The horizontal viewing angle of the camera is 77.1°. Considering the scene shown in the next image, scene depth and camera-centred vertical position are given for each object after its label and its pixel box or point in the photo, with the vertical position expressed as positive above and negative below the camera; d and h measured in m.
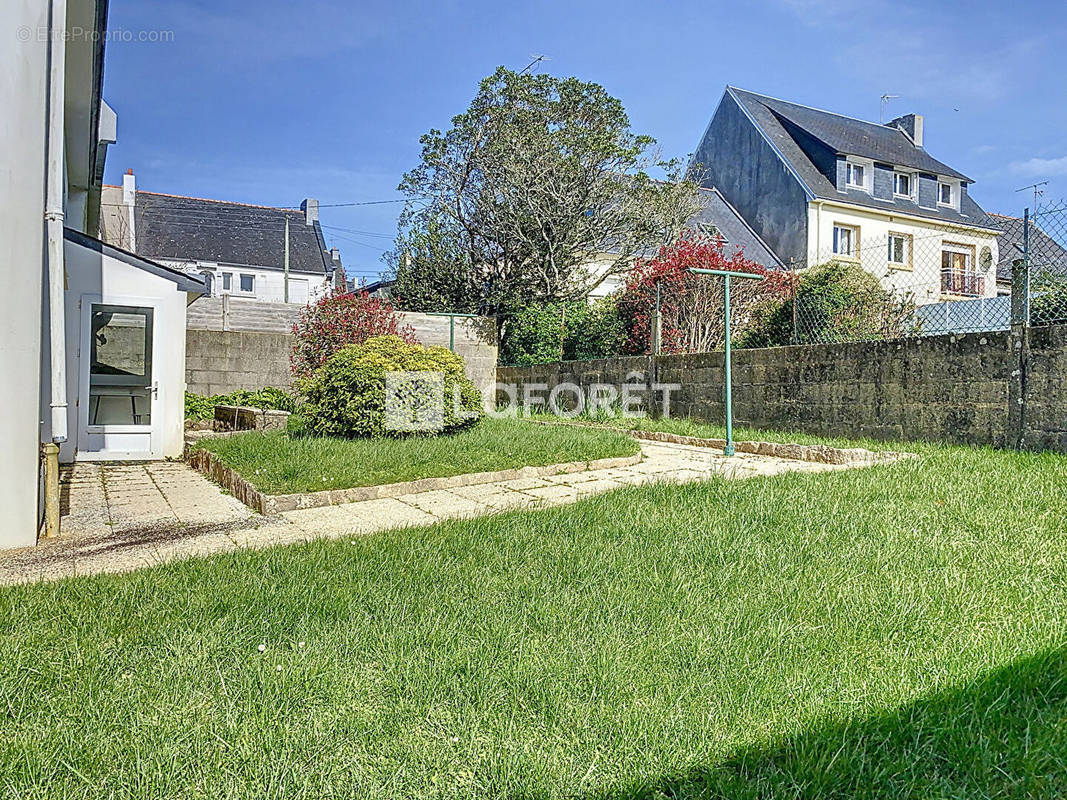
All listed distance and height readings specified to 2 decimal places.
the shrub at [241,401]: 11.26 -0.15
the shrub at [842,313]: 7.64 +1.02
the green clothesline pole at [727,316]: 7.02 +0.87
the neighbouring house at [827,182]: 21.47 +7.49
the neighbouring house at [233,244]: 27.44 +6.37
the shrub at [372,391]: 6.94 +0.04
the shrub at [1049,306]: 5.56 +0.80
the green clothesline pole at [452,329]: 13.59 +1.35
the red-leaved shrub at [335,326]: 10.85 +1.11
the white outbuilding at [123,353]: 7.32 +0.44
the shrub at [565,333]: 11.70 +1.21
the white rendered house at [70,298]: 3.71 +0.83
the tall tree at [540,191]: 14.34 +4.60
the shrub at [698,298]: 10.15 +1.52
